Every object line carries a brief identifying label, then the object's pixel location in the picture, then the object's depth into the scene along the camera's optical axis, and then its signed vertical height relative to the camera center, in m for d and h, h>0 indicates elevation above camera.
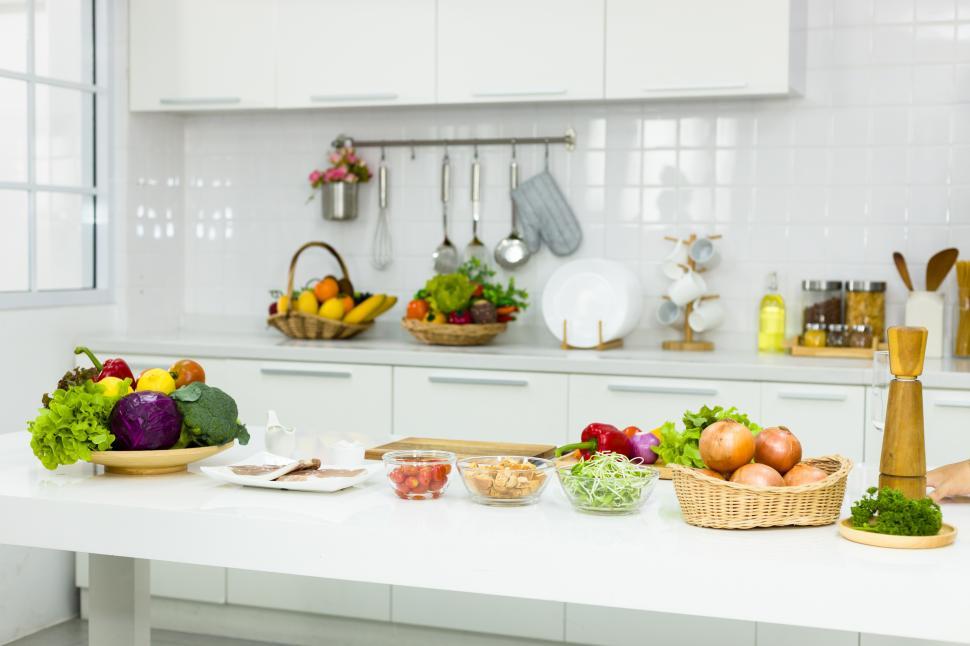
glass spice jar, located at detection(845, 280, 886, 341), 3.72 -0.06
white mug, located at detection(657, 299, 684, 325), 3.97 -0.10
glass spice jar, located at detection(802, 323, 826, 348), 3.73 -0.17
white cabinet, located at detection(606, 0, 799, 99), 3.56 +0.78
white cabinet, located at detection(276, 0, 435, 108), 3.95 +0.81
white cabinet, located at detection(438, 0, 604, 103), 3.75 +0.80
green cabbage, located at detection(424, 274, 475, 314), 3.87 -0.05
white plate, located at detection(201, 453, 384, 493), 1.79 -0.34
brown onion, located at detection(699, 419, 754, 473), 1.61 -0.24
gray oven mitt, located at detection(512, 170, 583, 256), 4.15 +0.25
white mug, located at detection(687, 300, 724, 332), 3.90 -0.11
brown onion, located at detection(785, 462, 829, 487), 1.60 -0.28
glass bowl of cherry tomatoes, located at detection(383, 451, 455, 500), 1.74 -0.31
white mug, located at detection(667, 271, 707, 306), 3.87 -0.02
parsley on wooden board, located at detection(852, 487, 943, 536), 1.49 -0.31
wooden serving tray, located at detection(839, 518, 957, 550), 1.48 -0.34
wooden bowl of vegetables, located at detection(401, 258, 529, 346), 3.87 -0.11
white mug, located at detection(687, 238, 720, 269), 3.92 +0.11
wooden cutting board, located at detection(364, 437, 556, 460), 2.14 -0.34
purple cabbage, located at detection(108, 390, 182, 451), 1.88 -0.25
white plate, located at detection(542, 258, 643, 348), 3.91 -0.07
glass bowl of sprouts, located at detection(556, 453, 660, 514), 1.65 -0.30
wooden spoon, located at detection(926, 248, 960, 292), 3.59 +0.07
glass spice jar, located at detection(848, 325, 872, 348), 3.67 -0.16
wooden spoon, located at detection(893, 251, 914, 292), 3.68 +0.07
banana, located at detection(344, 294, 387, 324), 4.12 -0.13
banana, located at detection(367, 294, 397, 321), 4.17 -0.10
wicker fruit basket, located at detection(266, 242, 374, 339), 4.06 -0.18
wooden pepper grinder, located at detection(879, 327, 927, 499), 1.53 -0.19
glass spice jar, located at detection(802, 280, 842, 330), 3.76 -0.05
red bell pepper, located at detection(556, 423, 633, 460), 1.93 -0.28
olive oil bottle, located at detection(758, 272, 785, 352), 3.88 -0.13
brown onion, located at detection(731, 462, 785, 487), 1.58 -0.27
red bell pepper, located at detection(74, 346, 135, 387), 2.02 -0.18
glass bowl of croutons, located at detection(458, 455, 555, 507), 1.71 -0.31
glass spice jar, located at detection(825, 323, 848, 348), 3.72 -0.17
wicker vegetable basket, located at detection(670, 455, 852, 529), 1.55 -0.31
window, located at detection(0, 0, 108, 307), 3.76 +0.41
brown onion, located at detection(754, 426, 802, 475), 1.62 -0.24
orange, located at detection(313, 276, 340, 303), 4.15 -0.05
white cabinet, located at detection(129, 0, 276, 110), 4.14 +0.83
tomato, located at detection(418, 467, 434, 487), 1.74 -0.31
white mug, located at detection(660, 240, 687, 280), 3.93 +0.08
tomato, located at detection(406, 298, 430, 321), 3.96 -0.12
